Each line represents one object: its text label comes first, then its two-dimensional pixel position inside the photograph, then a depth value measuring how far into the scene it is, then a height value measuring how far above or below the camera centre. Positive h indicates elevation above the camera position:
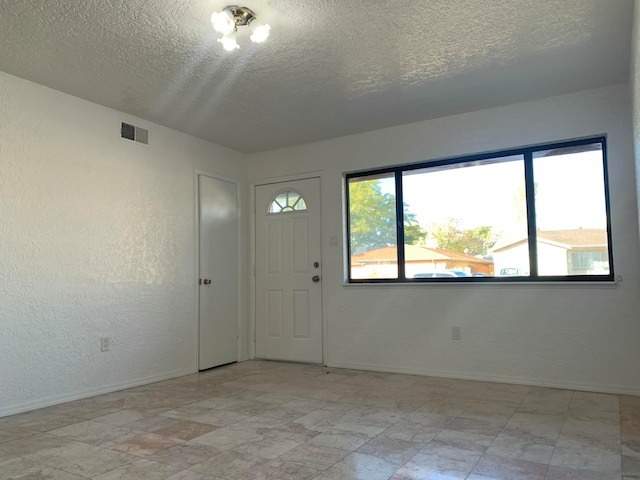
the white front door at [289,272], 5.07 -0.04
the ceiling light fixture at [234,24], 2.58 +1.40
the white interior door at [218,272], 4.84 -0.03
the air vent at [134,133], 4.14 +1.26
